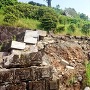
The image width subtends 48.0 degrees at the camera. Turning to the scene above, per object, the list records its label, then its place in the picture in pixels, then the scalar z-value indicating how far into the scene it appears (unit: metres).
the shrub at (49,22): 5.89
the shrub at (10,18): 5.78
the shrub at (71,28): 6.46
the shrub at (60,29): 5.90
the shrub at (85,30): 6.62
